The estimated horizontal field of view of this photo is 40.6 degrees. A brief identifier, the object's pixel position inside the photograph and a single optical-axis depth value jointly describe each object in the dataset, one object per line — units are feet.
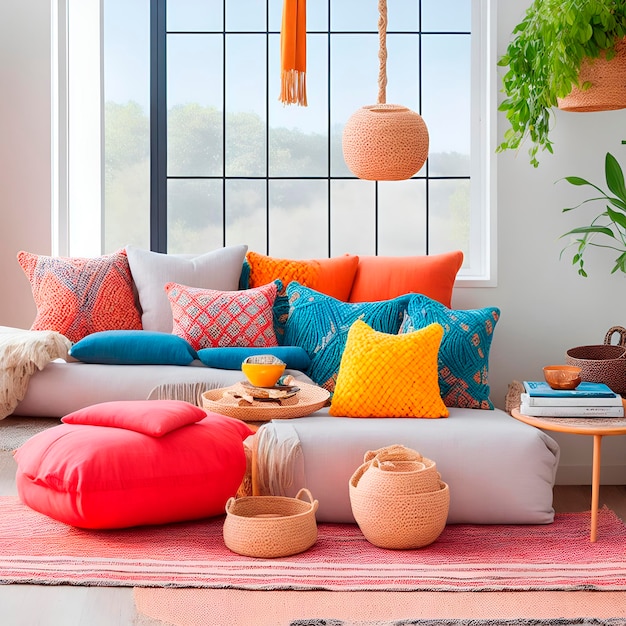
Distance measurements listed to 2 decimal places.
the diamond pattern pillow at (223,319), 11.44
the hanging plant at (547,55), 10.44
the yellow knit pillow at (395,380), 9.88
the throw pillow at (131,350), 10.89
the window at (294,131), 14.14
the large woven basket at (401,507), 8.25
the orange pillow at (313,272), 12.35
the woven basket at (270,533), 8.04
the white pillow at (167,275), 12.27
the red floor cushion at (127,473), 8.20
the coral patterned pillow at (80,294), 11.88
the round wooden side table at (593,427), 8.59
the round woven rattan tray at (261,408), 9.57
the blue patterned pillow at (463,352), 10.68
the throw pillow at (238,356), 10.99
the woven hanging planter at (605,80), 10.81
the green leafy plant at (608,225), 11.71
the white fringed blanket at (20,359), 10.28
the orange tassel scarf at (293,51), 10.96
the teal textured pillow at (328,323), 11.21
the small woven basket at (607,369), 10.61
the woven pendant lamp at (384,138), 11.35
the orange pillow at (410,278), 12.16
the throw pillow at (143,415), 8.61
